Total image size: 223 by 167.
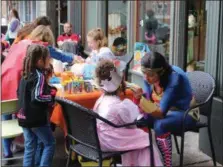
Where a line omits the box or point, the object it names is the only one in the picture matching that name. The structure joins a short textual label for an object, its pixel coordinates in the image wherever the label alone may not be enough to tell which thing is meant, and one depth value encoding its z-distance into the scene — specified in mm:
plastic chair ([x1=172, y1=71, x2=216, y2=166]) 3828
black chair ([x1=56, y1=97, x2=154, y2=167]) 3047
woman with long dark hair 3041
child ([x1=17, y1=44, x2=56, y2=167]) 3454
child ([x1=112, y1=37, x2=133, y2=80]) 5646
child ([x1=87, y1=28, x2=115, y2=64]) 4890
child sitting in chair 3078
